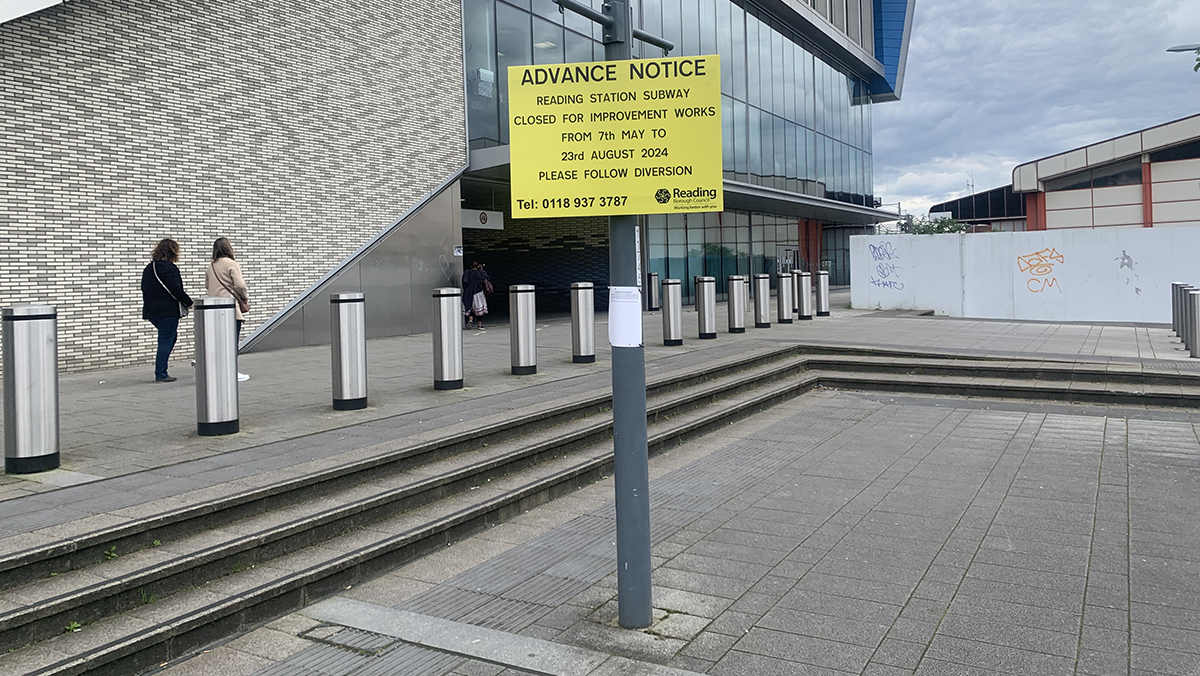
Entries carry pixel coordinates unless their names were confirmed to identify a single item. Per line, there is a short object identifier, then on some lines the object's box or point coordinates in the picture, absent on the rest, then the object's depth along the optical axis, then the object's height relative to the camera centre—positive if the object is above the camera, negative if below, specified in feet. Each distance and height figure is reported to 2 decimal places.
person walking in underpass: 62.44 +2.74
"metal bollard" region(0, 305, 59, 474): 18.28 -1.13
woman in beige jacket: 32.83 +2.18
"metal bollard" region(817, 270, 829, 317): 68.64 +2.09
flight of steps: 12.28 -3.76
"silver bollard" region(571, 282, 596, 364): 38.22 +0.05
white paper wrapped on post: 13.48 +0.13
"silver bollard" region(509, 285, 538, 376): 34.22 -0.10
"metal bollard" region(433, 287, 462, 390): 29.96 -0.41
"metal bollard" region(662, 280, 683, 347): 45.80 +0.56
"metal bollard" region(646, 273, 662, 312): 83.51 +2.98
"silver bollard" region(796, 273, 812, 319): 65.16 +1.44
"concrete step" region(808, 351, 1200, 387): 34.78 -2.28
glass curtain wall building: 66.90 +23.81
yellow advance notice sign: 13.33 +2.91
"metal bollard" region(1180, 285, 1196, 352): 41.04 -0.43
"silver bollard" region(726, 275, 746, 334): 52.31 +1.22
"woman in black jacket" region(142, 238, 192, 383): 32.48 +1.69
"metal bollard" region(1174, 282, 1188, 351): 43.89 +0.01
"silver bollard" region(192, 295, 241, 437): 21.94 -0.87
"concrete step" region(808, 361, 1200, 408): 33.35 -2.95
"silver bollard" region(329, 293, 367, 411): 25.48 -0.58
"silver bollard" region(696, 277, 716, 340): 49.32 +0.85
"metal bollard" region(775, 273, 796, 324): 61.52 +1.57
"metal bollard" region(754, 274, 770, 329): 58.13 +1.49
